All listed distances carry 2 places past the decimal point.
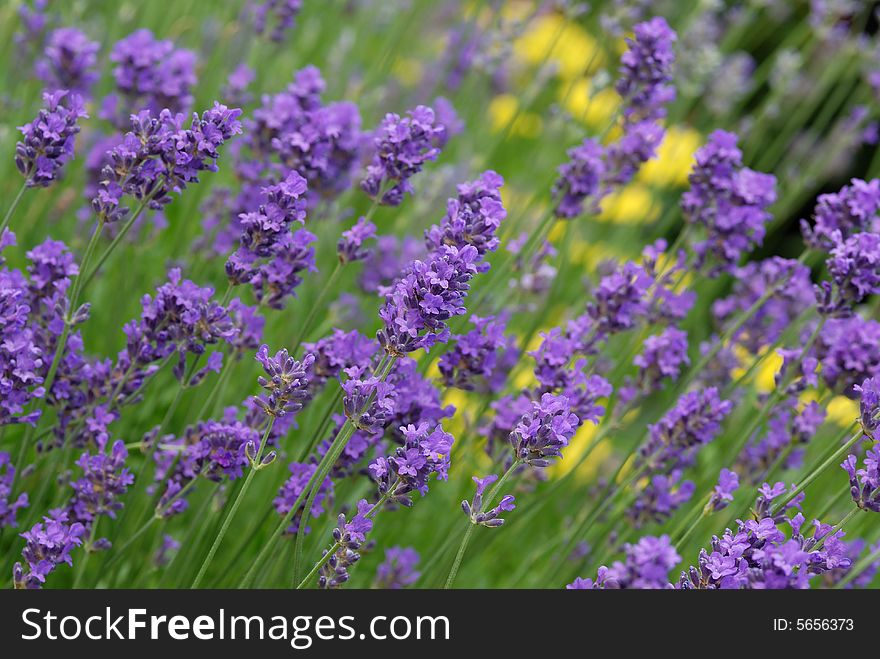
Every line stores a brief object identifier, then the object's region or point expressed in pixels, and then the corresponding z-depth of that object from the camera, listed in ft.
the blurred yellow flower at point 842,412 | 11.07
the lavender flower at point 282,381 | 5.98
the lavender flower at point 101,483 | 6.94
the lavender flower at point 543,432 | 5.92
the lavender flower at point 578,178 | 8.76
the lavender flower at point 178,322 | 6.72
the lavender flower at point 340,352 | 7.02
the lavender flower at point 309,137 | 8.02
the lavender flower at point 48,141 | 6.66
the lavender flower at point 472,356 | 7.22
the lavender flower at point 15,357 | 6.24
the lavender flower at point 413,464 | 5.92
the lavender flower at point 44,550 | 6.46
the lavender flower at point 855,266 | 7.45
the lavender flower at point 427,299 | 5.79
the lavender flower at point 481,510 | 6.04
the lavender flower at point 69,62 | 9.45
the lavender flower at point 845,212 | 8.06
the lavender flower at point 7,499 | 6.88
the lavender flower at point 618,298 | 8.24
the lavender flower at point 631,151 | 9.11
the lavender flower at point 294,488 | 7.02
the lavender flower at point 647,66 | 8.74
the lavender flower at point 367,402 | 5.95
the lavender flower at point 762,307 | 9.13
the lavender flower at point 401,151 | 7.22
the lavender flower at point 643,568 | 5.90
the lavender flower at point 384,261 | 10.48
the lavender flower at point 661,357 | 8.59
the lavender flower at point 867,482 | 6.16
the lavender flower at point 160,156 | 6.39
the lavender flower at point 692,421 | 7.80
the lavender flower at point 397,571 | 8.46
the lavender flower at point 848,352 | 7.97
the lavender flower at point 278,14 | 10.58
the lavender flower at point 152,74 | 9.16
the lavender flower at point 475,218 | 6.35
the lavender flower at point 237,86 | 10.42
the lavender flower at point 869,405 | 6.40
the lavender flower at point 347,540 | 6.14
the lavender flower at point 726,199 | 8.61
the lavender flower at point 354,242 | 7.71
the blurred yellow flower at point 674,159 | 14.85
